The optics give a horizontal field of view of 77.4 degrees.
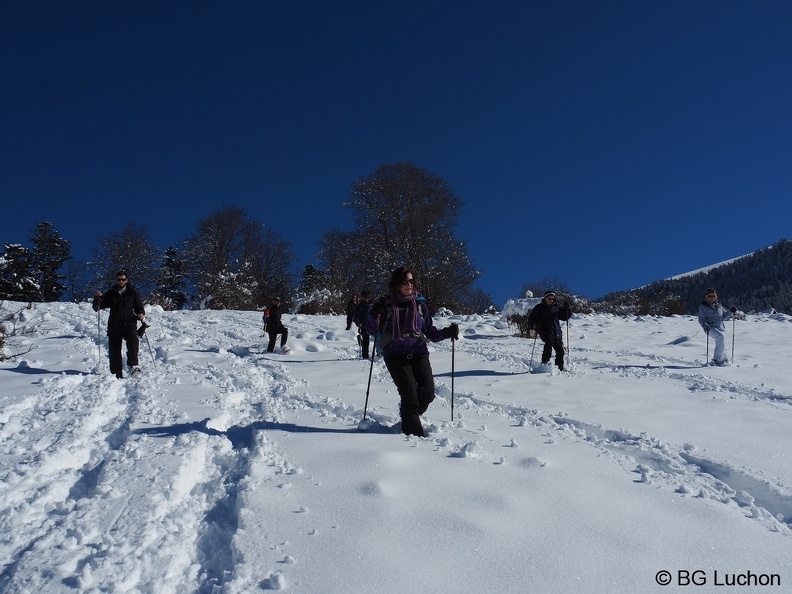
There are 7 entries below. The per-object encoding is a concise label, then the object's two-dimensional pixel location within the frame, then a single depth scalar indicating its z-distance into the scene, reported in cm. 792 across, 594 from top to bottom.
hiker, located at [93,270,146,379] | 782
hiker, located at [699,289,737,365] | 1022
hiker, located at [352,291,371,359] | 1038
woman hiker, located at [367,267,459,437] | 461
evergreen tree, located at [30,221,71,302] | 3325
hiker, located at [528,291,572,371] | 930
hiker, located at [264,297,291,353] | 1191
